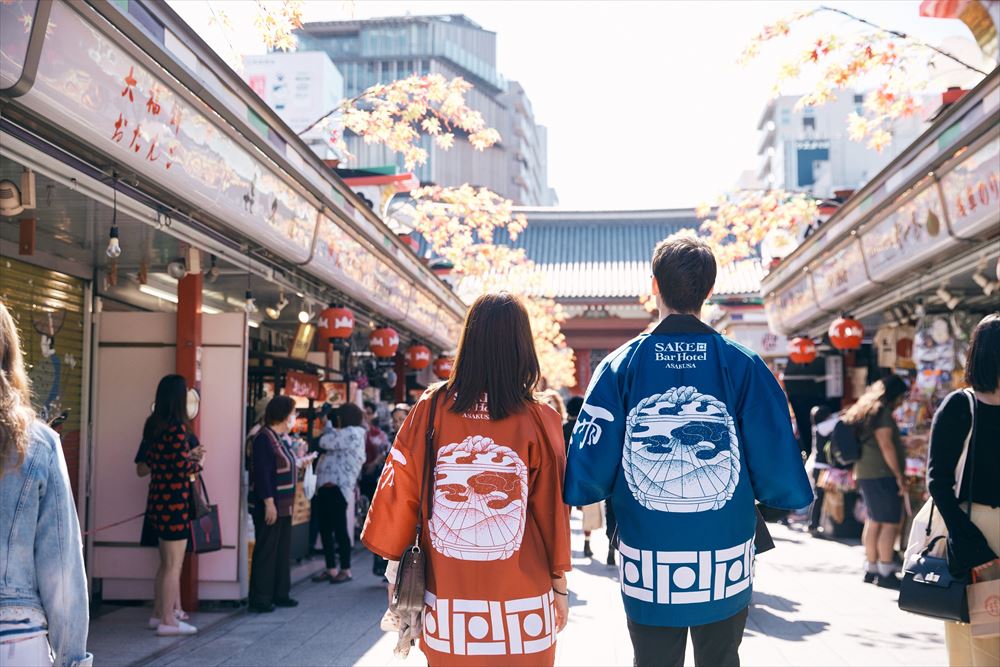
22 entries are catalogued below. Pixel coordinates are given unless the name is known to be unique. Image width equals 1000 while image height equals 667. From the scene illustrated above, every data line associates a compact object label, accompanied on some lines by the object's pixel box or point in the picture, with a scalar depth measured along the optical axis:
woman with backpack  8.66
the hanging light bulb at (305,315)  10.02
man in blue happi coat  3.20
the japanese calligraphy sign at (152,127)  4.04
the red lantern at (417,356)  16.06
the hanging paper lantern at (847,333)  10.91
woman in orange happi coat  3.20
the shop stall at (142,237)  4.32
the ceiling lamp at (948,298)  8.90
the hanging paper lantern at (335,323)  10.16
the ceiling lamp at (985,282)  7.70
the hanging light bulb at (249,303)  8.29
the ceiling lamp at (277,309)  9.41
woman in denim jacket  2.58
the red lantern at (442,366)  18.83
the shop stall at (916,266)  6.49
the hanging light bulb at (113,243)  5.24
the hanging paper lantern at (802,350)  13.55
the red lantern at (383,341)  12.23
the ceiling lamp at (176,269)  7.42
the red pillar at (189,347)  7.70
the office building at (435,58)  50.22
